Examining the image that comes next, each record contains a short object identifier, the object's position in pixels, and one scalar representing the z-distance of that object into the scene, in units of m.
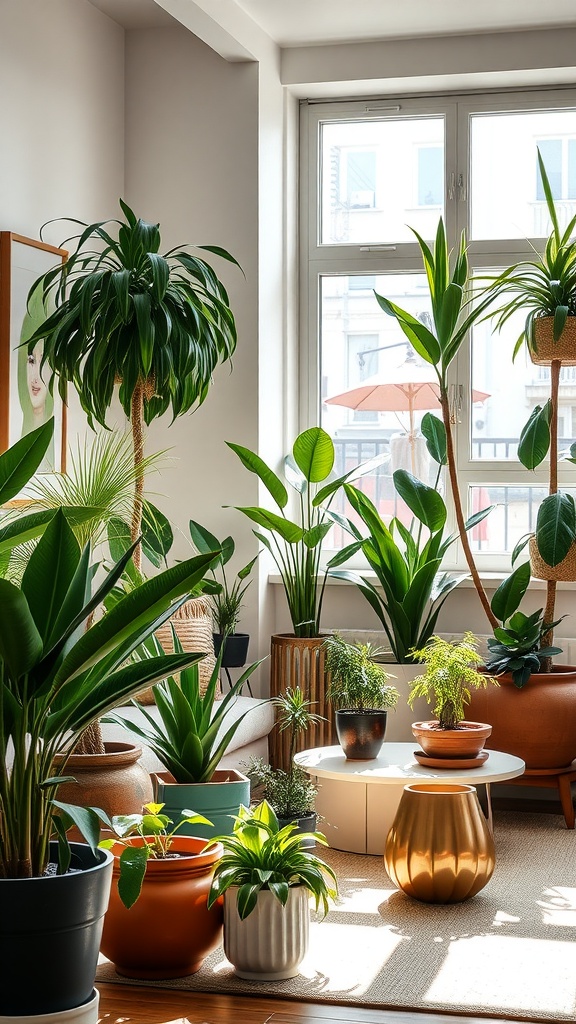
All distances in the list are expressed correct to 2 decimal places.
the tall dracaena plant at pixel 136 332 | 3.91
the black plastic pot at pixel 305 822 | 3.66
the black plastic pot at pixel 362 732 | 3.88
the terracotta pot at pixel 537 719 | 4.36
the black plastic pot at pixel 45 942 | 2.02
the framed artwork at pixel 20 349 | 4.05
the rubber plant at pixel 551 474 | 4.38
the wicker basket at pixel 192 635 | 4.41
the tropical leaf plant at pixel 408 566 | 4.67
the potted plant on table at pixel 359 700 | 3.89
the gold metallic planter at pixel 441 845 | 3.27
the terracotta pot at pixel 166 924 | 2.75
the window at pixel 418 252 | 5.22
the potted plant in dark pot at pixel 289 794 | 3.67
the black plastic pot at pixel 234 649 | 4.78
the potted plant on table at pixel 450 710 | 3.75
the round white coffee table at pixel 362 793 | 3.80
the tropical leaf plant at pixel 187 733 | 3.23
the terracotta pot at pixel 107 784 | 2.96
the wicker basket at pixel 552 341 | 4.47
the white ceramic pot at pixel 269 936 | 2.76
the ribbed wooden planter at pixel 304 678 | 4.81
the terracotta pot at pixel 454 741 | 3.76
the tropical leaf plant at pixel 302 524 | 4.73
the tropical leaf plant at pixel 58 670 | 2.03
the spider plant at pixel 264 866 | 2.72
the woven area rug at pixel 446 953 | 2.69
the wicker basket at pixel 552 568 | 4.46
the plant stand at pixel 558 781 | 4.41
